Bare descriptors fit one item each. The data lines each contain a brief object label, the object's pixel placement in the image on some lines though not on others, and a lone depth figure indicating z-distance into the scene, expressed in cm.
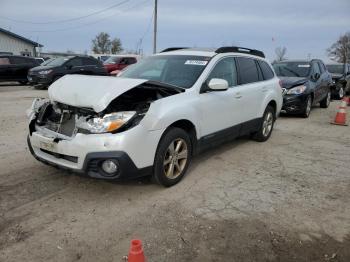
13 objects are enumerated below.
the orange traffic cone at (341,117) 949
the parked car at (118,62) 2056
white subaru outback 378
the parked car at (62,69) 1570
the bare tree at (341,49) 5053
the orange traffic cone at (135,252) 244
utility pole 2790
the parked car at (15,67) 1792
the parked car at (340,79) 1555
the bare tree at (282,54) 5041
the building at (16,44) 3488
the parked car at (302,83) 1012
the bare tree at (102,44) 6362
